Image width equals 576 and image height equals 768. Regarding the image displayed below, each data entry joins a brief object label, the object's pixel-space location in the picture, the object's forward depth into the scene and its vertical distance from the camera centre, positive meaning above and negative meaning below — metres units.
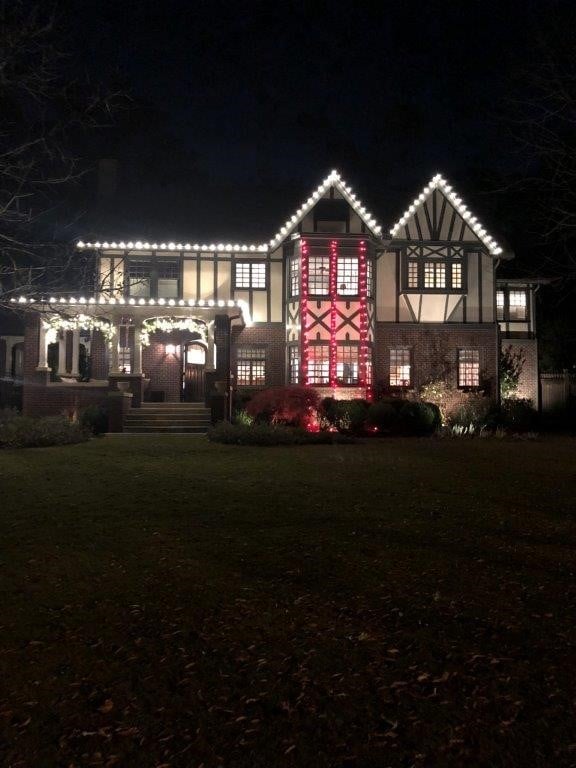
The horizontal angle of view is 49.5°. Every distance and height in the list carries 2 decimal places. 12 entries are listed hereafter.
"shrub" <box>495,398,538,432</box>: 23.41 -0.92
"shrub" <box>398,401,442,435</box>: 20.47 -0.84
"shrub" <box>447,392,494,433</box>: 21.33 -0.73
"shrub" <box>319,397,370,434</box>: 20.25 -0.69
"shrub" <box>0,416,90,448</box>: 15.12 -0.95
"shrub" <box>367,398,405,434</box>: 20.42 -0.79
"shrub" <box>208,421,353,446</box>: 16.16 -1.11
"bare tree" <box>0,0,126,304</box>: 9.50 +4.81
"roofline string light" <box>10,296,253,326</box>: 21.38 +3.18
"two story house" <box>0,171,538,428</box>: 23.80 +3.65
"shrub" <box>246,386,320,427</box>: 19.34 -0.40
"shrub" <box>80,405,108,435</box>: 19.09 -0.74
